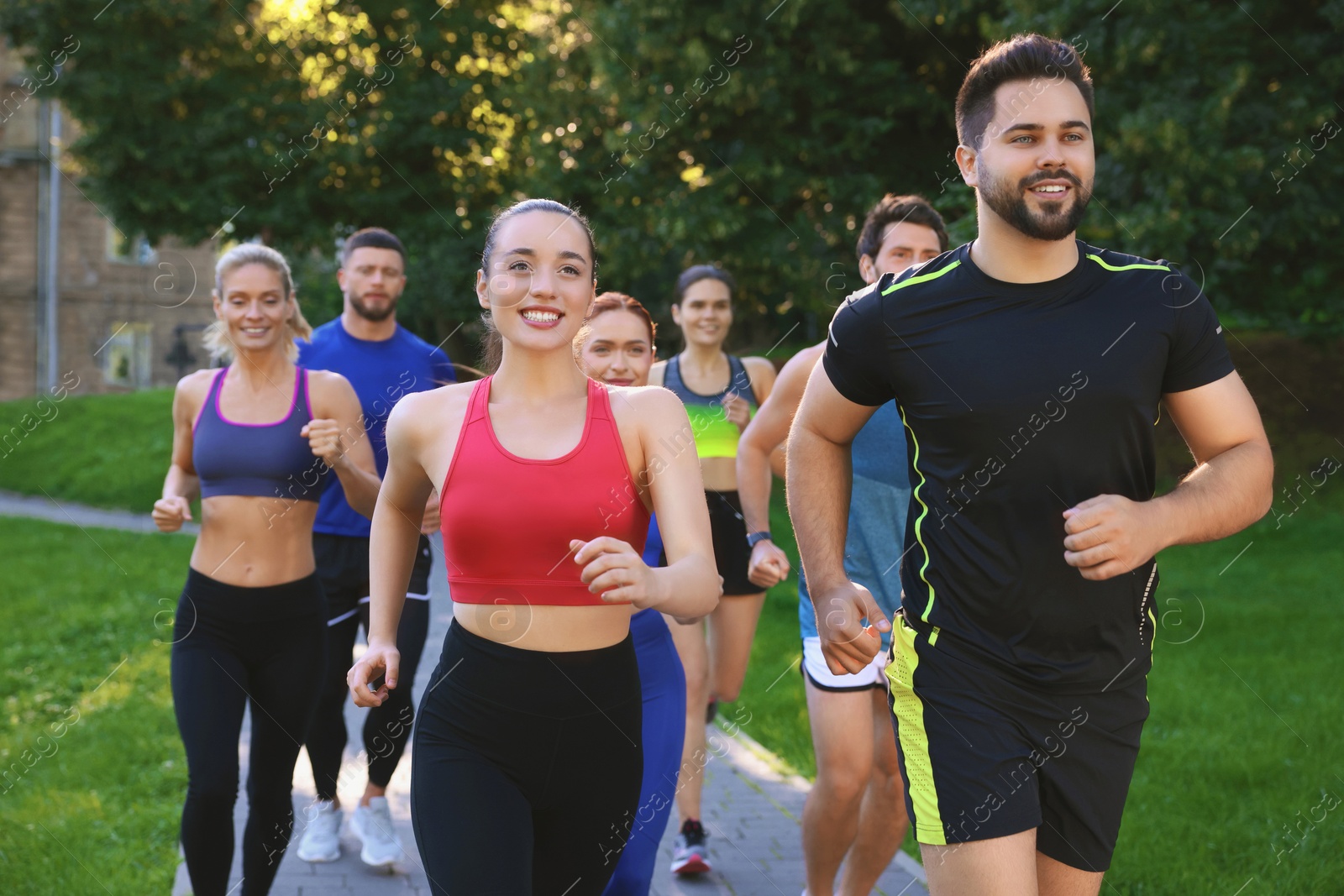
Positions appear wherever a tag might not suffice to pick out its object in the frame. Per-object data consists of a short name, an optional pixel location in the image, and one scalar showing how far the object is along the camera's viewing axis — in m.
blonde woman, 4.20
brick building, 37.31
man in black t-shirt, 2.77
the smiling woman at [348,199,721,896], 2.90
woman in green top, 6.50
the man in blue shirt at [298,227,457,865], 5.63
